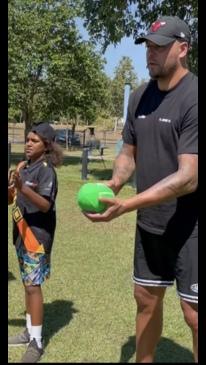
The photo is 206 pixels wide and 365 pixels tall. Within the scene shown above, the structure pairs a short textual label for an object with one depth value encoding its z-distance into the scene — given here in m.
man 2.78
